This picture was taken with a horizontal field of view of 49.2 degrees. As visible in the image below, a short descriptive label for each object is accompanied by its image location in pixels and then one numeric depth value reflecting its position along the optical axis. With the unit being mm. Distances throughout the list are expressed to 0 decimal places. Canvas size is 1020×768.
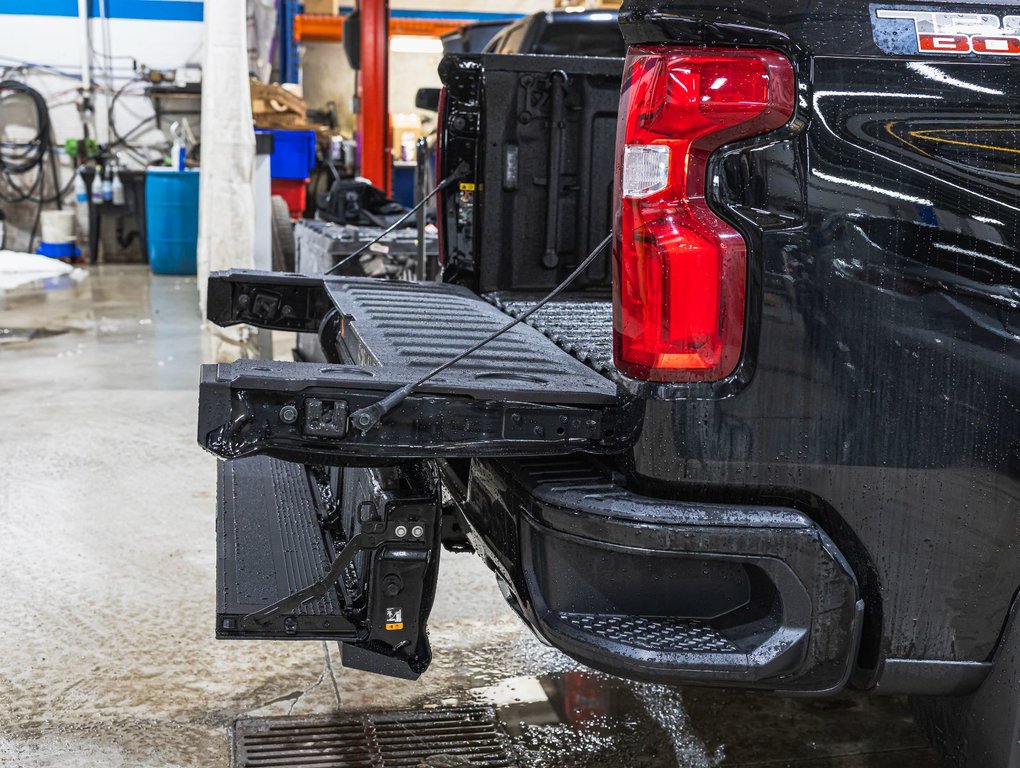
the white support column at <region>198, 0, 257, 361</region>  6578
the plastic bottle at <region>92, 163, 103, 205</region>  12805
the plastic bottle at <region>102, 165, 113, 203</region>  12883
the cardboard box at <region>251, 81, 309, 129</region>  9961
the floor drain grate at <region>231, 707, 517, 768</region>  2551
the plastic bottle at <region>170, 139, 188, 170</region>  11836
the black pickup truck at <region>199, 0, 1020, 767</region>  1664
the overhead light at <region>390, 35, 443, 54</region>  22938
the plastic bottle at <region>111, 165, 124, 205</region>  12992
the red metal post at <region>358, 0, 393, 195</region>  9633
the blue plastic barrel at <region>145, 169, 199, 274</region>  11758
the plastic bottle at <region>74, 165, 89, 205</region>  12945
